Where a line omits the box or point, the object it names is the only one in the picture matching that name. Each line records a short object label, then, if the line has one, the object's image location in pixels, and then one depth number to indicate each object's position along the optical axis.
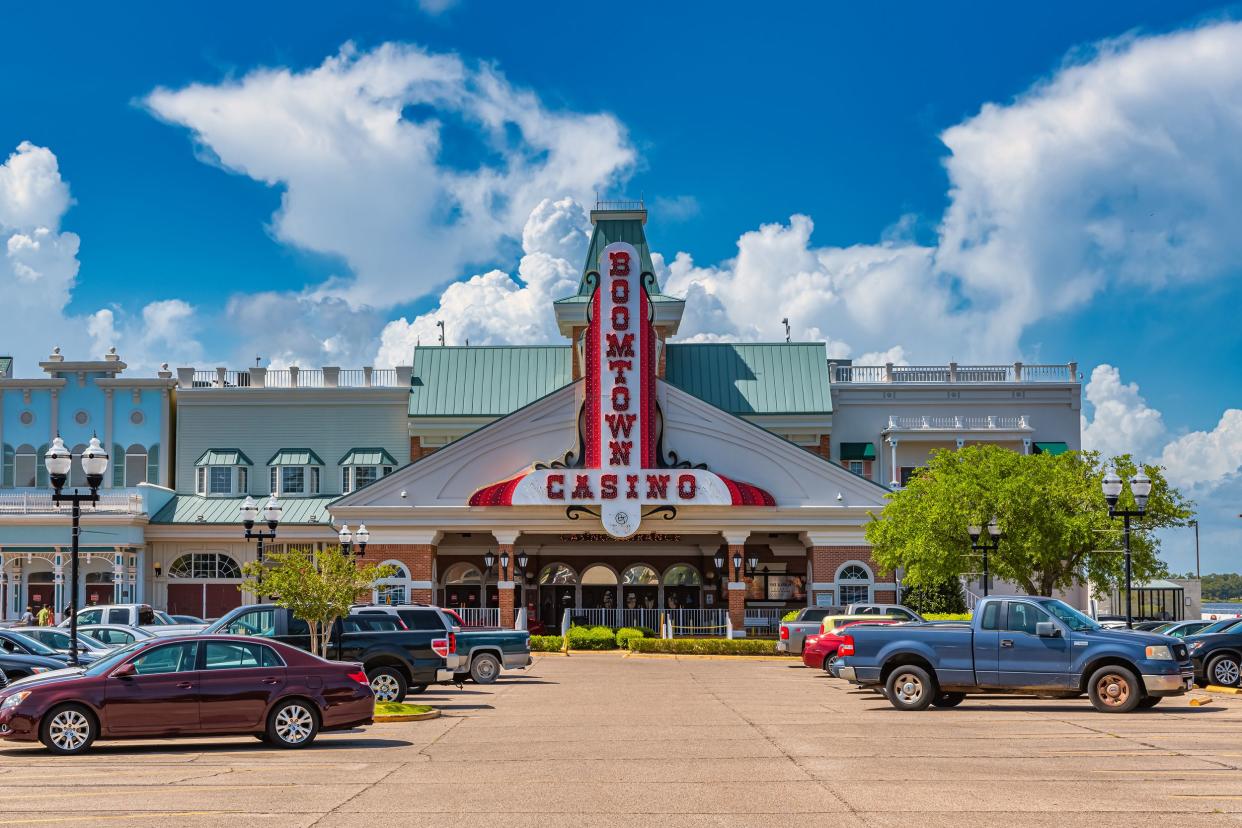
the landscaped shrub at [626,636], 48.62
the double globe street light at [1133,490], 30.38
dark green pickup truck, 32.19
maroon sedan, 18.17
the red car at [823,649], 34.03
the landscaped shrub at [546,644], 47.91
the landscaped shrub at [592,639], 48.50
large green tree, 40.50
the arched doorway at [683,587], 56.28
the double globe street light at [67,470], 24.97
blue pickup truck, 23.17
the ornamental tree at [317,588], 25.19
